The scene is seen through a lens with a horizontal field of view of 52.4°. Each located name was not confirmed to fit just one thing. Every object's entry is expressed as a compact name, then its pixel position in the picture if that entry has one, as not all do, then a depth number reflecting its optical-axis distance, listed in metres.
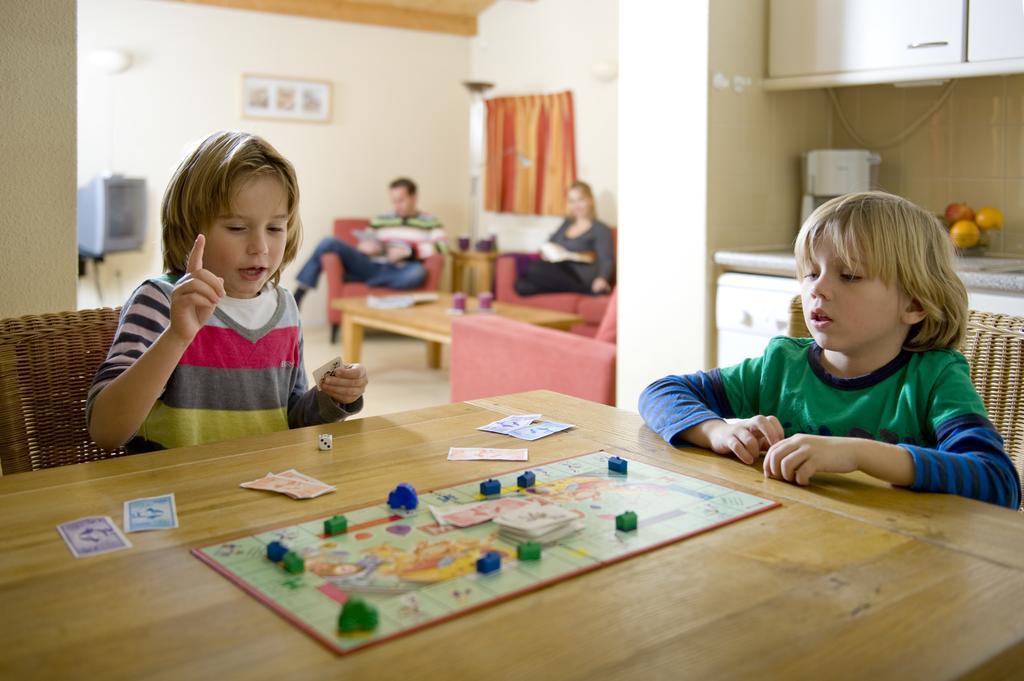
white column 3.54
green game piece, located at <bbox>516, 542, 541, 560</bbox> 1.00
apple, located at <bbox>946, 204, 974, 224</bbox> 3.32
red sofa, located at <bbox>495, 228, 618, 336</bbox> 6.14
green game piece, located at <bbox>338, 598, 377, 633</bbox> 0.85
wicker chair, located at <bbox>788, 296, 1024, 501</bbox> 1.65
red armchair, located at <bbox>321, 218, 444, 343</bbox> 7.27
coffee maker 3.54
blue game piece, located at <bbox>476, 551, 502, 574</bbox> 0.97
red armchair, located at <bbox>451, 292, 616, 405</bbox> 3.76
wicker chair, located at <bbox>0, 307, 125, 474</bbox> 1.58
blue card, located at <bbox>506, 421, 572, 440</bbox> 1.51
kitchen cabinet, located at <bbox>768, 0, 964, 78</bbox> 3.08
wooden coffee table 5.23
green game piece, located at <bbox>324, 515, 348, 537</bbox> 1.07
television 6.97
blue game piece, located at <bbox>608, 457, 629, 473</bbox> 1.32
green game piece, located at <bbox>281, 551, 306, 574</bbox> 0.97
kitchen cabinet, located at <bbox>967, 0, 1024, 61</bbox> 2.92
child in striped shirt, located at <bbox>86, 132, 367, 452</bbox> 1.64
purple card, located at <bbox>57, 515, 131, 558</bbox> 1.04
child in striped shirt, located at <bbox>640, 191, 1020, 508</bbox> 1.44
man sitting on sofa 7.36
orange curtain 7.80
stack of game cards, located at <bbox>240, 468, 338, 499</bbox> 1.21
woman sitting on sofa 6.84
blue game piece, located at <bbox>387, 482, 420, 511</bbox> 1.15
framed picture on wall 7.91
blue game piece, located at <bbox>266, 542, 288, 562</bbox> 1.00
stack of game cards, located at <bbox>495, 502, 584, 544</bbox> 1.06
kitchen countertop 2.77
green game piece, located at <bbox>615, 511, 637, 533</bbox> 1.10
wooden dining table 0.81
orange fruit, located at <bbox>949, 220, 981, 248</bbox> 3.25
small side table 8.03
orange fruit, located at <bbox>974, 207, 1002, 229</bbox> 3.28
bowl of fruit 3.25
